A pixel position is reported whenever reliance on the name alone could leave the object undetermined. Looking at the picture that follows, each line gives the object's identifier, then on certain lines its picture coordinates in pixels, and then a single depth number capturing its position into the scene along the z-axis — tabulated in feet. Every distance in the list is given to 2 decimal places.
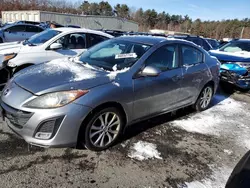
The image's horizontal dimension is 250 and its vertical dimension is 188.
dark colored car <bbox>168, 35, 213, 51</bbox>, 36.43
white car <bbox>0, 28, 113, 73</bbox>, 18.05
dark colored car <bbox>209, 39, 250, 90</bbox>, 22.39
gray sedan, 9.52
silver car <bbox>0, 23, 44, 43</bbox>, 43.80
